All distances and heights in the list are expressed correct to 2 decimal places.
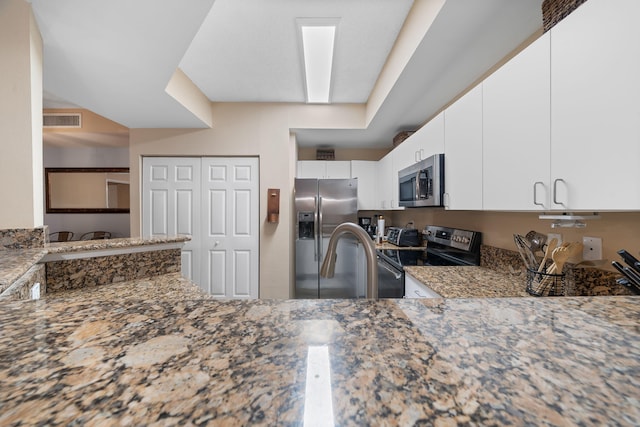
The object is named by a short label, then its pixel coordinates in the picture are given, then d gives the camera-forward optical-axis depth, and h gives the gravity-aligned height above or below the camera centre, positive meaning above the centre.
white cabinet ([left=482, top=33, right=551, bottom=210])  1.08 +0.36
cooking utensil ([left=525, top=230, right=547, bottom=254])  1.29 -0.15
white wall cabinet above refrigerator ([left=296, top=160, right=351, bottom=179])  3.75 +0.60
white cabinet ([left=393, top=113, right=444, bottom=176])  1.96 +0.58
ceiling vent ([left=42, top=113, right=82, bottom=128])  3.62 +1.27
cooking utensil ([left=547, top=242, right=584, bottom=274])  1.18 -0.19
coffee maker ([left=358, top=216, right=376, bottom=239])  3.91 -0.20
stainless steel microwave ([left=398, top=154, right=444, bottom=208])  1.92 +0.23
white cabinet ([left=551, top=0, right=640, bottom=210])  0.80 +0.34
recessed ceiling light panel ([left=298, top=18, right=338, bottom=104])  1.89 +1.33
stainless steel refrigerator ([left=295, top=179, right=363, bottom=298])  3.27 -0.21
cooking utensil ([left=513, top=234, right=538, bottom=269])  1.31 -0.20
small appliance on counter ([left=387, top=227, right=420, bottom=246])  2.98 -0.30
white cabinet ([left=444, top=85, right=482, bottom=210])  1.51 +0.36
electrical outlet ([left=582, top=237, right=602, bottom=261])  1.19 -0.18
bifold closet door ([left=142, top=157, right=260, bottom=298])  3.30 -0.03
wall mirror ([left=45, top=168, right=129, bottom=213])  4.56 +0.38
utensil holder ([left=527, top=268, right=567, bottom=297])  1.17 -0.33
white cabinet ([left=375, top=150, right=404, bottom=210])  3.06 +0.33
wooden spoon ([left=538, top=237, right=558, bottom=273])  1.23 -0.18
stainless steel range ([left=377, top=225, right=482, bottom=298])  2.03 -0.40
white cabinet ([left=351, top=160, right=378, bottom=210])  3.78 +0.43
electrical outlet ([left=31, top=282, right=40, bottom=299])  1.11 -0.34
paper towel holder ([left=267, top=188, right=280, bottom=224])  3.26 +0.09
